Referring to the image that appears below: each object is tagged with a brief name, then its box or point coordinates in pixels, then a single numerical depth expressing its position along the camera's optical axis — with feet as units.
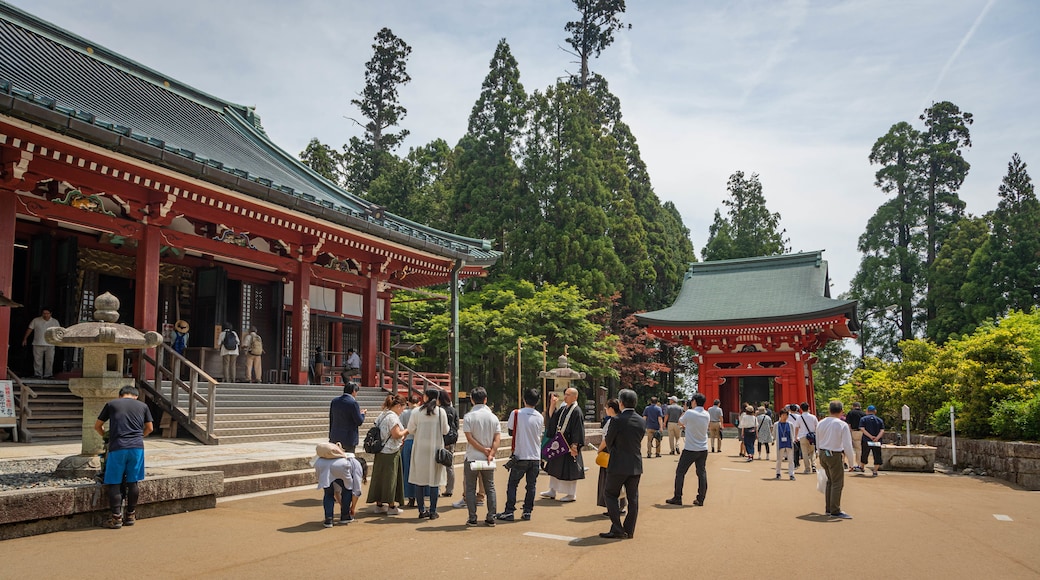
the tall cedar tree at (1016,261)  115.96
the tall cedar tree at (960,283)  120.26
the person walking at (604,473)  24.75
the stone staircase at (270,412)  42.14
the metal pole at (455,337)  61.21
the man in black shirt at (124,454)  22.38
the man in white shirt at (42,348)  43.60
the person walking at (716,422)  65.20
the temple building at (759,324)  89.20
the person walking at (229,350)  53.42
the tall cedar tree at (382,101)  154.71
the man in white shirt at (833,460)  27.91
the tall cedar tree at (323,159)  137.18
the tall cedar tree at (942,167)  143.13
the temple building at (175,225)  38.99
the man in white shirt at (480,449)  24.40
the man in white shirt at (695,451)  30.73
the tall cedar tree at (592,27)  150.92
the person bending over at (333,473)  23.54
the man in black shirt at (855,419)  52.17
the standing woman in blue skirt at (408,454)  27.86
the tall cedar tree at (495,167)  108.99
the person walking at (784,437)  43.27
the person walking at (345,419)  27.22
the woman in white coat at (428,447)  25.26
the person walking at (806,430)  42.19
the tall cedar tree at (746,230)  145.18
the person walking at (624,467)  22.81
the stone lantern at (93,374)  25.06
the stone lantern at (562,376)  44.65
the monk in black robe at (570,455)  28.81
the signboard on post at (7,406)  34.17
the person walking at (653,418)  52.95
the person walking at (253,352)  56.08
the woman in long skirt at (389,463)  25.75
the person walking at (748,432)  56.44
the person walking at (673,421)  56.95
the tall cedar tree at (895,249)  137.59
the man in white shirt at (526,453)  25.57
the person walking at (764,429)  56.80
